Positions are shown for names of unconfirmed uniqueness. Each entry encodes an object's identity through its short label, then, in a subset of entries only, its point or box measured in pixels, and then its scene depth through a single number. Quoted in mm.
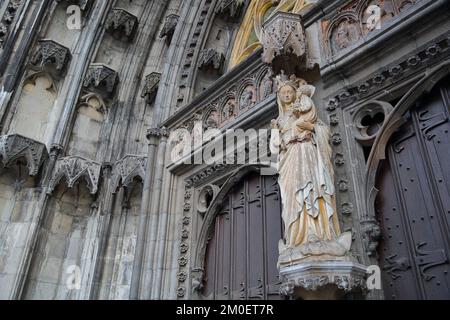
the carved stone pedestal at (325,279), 2984
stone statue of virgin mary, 3223
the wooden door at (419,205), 3068
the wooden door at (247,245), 4488
